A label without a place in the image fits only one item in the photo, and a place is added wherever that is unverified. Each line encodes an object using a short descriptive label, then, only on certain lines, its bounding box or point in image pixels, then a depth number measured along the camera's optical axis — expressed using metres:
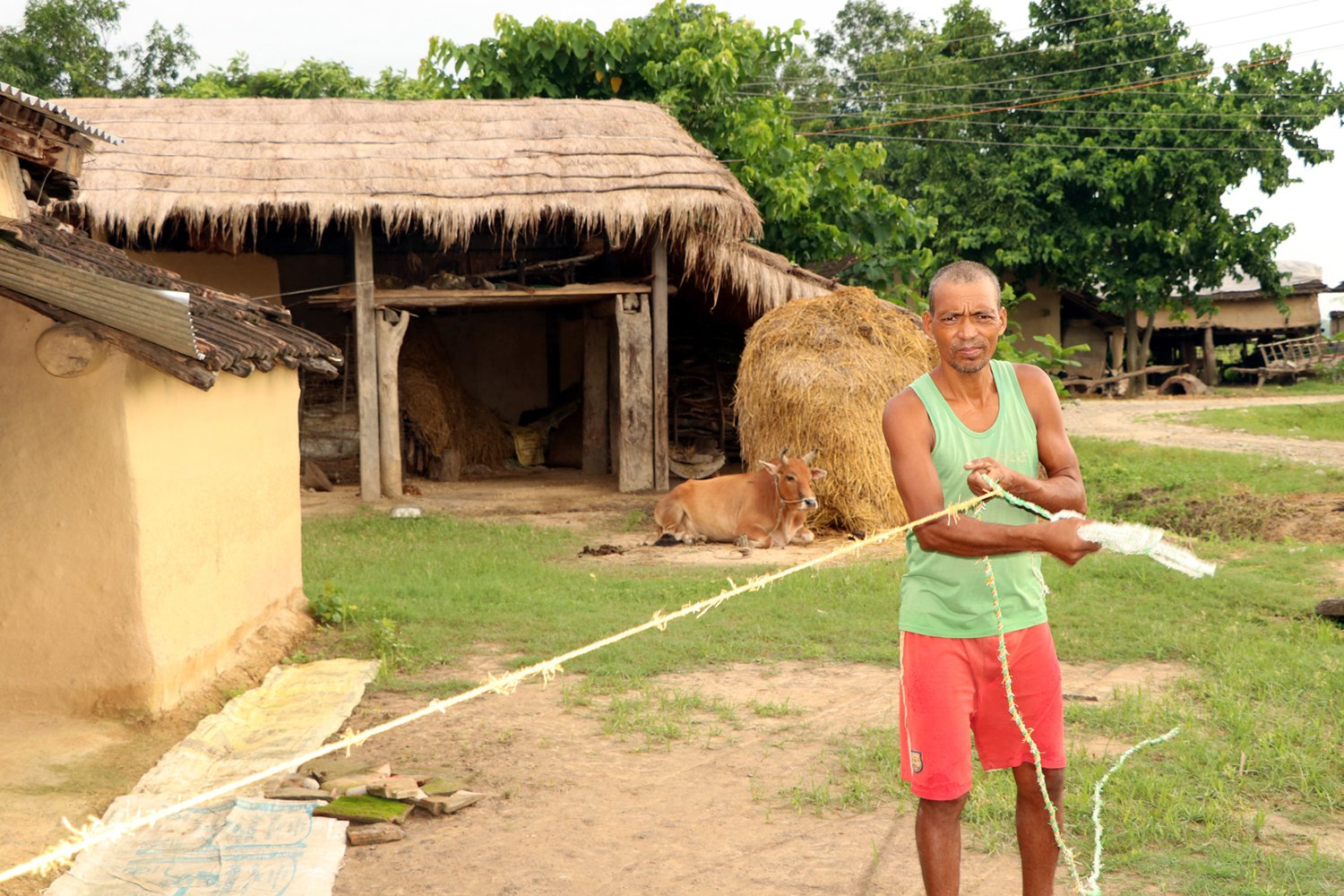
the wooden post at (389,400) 13.33
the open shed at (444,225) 12.70
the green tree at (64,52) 24.73
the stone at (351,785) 4.77
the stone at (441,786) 4.85
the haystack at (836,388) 11.56
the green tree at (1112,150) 26.30
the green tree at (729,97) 17.33
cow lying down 11.29
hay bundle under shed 15.60
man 3.09
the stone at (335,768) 5.06
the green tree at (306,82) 24.89
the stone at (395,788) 4.70
